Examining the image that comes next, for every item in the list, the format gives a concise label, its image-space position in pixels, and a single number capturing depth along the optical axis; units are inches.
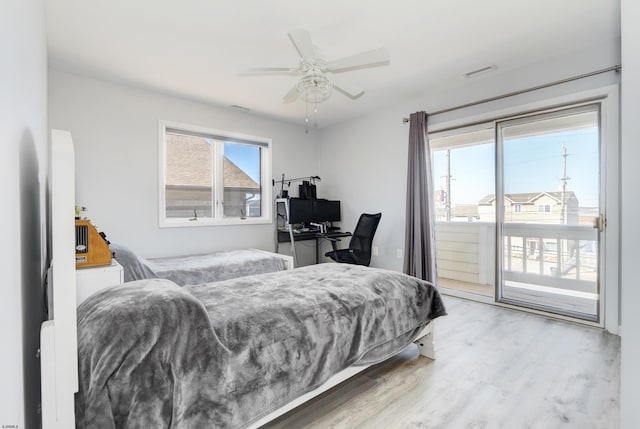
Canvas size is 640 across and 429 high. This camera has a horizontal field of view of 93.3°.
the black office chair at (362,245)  153.5
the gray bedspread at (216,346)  38.1
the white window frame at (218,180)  143.6
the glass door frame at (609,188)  101.0
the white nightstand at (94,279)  57.9
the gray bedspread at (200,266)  93.0
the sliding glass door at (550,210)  111.5
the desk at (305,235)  174.1
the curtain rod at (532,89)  102.6
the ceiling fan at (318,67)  81.3
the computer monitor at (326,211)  187.6
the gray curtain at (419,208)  143.7
